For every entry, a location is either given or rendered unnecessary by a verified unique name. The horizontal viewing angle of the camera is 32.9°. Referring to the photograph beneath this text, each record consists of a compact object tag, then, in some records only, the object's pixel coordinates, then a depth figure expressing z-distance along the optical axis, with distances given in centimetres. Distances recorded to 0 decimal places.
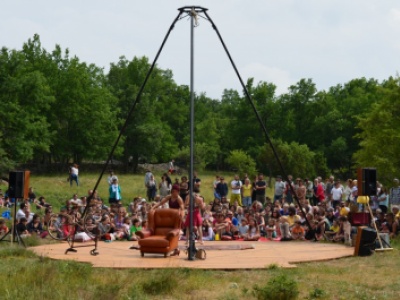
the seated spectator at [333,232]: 1545
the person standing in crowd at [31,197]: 2231
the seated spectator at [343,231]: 1460
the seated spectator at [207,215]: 1638
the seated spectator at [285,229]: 1579
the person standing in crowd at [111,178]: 2104
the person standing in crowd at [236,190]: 2011
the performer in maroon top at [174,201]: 1334
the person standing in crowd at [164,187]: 2180
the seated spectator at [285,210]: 1702
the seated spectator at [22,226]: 1534
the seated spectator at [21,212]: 1667
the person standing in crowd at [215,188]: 2136
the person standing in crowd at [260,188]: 2044
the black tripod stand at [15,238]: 1382
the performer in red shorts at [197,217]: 1380
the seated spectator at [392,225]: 1482
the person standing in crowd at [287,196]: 2017
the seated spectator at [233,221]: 1636
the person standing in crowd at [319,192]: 2001
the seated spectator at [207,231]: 1598
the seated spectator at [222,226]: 1622
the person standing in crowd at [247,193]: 2055
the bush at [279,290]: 823
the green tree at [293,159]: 3881
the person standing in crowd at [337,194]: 1853
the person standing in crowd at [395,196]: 1705
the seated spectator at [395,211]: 1527
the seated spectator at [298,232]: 1578
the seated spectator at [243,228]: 1616
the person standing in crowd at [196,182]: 1849
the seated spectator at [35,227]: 1620
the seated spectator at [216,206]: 1733
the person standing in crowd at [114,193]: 2081
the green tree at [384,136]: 2825
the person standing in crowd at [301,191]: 1813
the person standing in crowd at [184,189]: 1794
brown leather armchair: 1230
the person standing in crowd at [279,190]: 2044
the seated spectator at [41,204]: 2112
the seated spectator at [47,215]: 1641
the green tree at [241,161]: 4162
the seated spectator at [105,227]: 1515
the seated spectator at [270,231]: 1631
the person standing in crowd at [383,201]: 1688
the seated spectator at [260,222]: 1658
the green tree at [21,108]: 3622
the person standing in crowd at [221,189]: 2122
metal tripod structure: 1154
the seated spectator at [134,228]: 1577
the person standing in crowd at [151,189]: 2345
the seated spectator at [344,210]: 1501
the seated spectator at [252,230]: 1602
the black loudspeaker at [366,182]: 1287
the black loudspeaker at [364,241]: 1270
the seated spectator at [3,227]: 1583
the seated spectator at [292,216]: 1620
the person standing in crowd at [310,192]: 2036
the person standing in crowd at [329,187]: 1976
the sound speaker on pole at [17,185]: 1413
